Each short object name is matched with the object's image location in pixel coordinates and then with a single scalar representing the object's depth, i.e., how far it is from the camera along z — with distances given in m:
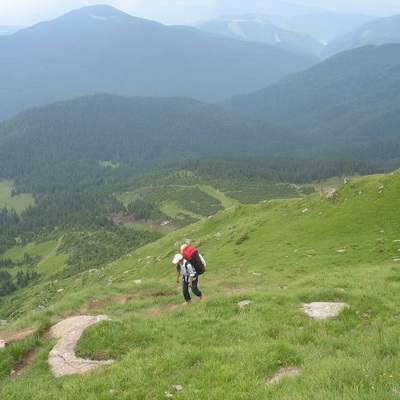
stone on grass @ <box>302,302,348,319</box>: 15.64
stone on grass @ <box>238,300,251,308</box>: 18.17
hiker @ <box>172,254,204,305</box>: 20.12
